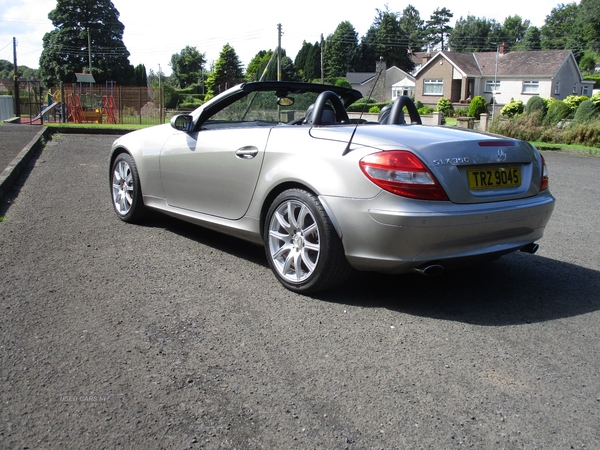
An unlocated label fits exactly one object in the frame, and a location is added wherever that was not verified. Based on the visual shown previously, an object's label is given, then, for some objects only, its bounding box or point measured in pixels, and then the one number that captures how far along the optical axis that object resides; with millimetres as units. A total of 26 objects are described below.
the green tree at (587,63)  91500
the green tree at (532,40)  114688
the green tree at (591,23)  96938
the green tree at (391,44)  107125
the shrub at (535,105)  28175
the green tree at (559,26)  110306
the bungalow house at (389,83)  83000
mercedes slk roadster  3693
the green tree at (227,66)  85625
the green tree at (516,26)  136425
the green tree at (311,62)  98812
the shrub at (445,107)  49344
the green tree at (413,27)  131875
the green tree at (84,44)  73875
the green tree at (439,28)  130375
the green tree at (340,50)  102812
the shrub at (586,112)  22188
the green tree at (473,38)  125875
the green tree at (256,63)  85050
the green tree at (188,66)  103875
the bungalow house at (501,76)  68375
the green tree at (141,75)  81562
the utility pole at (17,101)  36638
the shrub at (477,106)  45806
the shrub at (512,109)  34500
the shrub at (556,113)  23156
